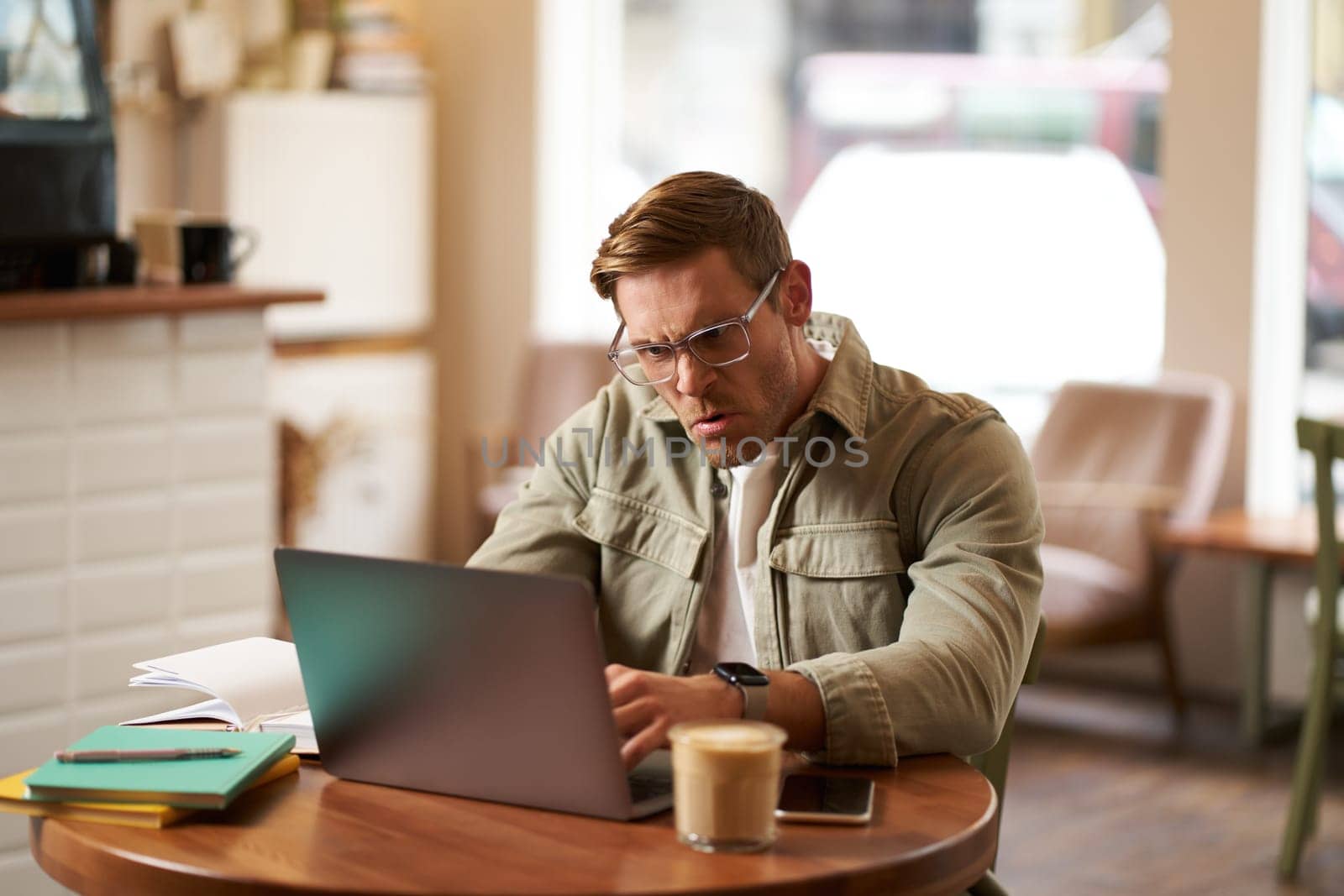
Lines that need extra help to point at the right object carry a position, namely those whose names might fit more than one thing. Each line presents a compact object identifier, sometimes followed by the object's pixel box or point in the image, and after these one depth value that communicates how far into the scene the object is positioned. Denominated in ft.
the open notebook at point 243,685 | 9.17
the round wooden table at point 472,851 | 7.99
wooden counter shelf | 13.14
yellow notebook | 8.38
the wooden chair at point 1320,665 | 15.12
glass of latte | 8.10
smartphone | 8.37
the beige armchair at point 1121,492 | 19.61
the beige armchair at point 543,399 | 24.42
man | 9.17
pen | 8.63
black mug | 15.25
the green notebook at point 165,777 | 8.38
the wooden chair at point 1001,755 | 9.57
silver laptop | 8.26
